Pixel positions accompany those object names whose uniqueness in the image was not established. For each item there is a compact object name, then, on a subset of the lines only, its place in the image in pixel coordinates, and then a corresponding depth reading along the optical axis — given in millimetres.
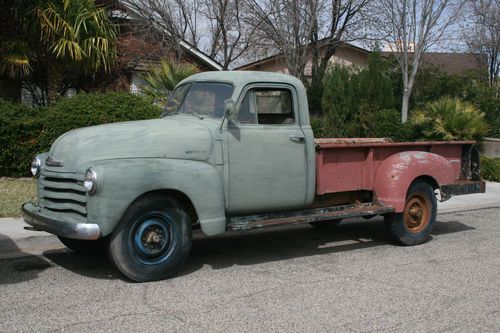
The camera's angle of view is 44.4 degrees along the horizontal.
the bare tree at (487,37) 26547
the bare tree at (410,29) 17781
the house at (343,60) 25797
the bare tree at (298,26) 17312
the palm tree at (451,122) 16594
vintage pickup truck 5840
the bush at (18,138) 11195
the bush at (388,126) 17250
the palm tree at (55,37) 13641
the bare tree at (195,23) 20562
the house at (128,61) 16359
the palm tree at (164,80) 13570
